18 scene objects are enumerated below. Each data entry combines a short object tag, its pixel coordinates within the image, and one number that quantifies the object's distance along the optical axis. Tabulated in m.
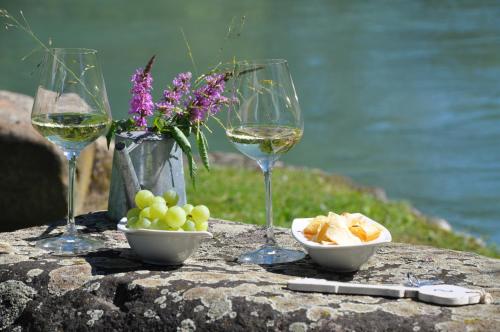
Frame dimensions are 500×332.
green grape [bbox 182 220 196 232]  4.26
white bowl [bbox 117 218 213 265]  4.22
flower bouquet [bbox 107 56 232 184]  4.88
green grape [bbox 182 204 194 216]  4.31
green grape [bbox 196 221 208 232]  4.31
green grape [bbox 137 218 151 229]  4.26
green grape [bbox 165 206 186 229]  4.21
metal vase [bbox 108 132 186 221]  5.06
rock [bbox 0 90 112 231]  10.49
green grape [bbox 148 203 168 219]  4.25
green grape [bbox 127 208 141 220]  4.36
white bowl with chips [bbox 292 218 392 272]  4.19
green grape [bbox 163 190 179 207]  4.46
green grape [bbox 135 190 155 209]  4.35
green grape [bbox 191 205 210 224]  4.29
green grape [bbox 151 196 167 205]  4.30
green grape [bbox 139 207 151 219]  4.29
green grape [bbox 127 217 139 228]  4.30
